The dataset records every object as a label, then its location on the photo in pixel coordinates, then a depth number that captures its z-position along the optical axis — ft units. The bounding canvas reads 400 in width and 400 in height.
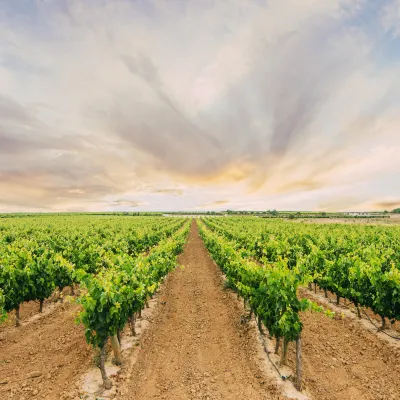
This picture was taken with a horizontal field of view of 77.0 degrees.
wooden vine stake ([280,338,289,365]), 23.24
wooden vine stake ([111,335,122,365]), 23.78
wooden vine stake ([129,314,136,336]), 29.79
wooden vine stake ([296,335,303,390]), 21.12
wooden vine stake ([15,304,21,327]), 33.78
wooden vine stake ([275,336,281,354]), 25.47
